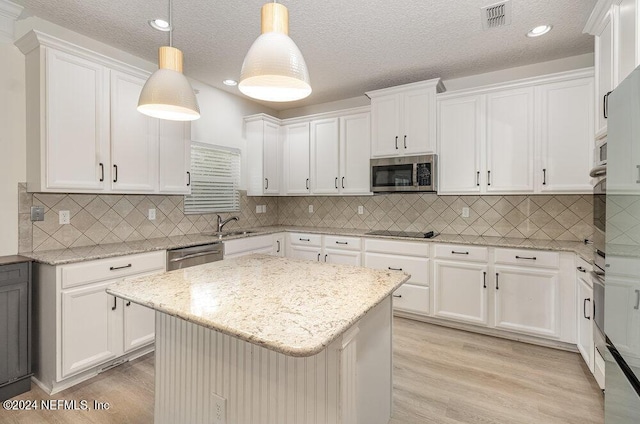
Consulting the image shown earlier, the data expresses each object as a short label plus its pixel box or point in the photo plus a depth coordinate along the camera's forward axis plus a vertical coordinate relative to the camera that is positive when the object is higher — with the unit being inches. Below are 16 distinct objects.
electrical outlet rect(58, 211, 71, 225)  104.2 -2.9
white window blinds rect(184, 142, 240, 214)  150.6 +14.7
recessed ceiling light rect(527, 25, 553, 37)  103.0 +59.3
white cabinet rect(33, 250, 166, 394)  86.4 -32.8
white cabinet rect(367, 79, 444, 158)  138.4 +41.0
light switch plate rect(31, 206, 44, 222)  98.3 -1.5
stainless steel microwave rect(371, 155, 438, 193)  137.6 +16.0
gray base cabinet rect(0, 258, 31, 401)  83.1 -32.3
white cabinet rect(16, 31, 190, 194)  92.1 +27.0
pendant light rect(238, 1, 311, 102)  47.8 +22.8
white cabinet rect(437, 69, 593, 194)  114.3 +28.5
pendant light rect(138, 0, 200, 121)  61.7 +23.8
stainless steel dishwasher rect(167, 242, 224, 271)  113.7 -17.8
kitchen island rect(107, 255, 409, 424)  44.4 -23.2
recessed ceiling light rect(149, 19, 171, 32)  99.4 +58.8
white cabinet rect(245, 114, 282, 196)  172.4 +30.4
